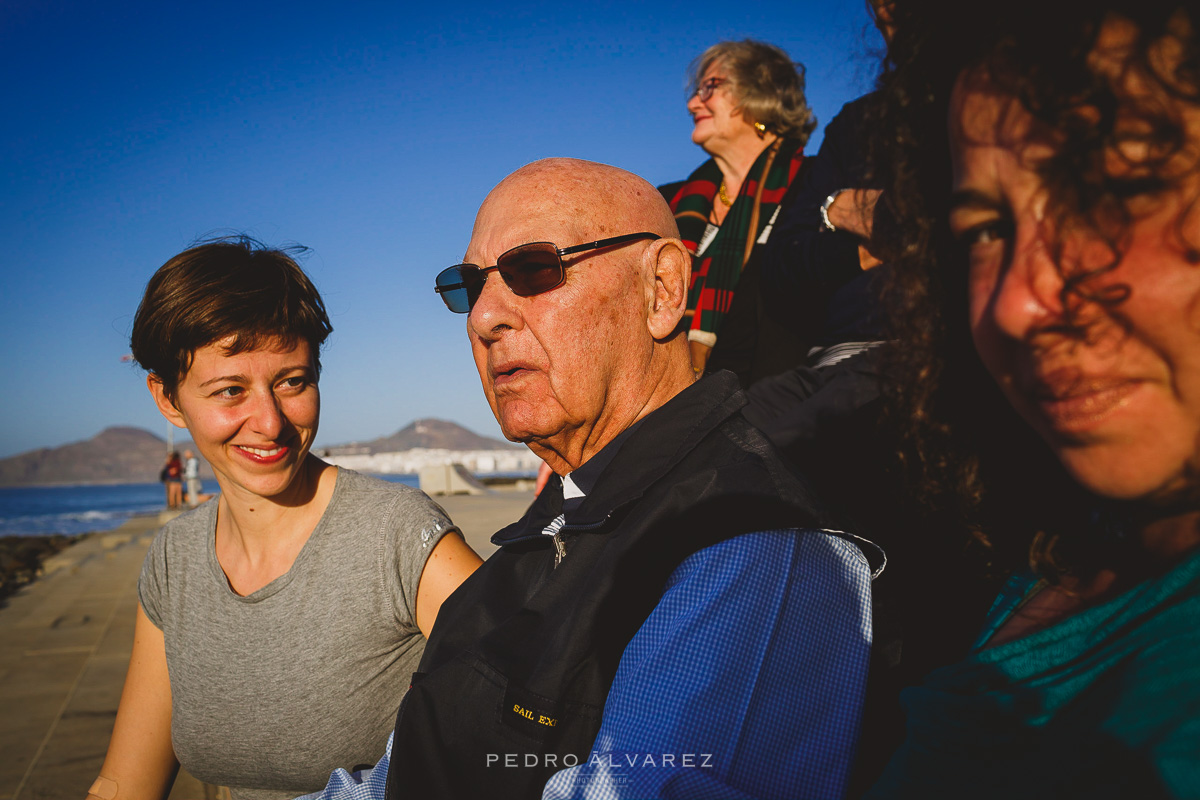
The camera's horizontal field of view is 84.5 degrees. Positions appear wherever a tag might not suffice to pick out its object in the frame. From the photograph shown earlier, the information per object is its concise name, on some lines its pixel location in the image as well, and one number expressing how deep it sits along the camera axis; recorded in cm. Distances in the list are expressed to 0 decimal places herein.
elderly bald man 107
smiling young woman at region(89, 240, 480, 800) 212
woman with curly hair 74
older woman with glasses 308
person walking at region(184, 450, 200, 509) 1895
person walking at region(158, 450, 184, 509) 2365
